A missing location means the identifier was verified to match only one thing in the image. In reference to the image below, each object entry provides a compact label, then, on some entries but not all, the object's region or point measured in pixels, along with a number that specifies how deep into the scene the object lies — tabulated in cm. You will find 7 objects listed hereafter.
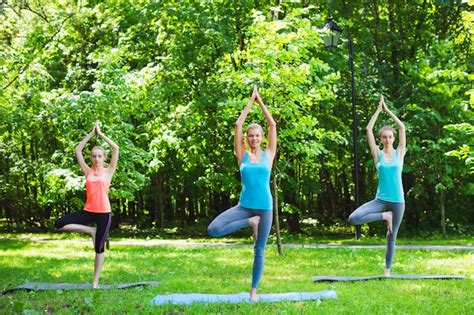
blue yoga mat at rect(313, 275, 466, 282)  976
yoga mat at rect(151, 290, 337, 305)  804
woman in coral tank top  903
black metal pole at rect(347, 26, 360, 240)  1866
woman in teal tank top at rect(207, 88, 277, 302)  761
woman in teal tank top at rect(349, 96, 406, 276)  951
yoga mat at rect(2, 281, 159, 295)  935
